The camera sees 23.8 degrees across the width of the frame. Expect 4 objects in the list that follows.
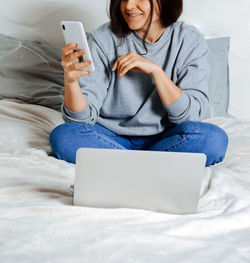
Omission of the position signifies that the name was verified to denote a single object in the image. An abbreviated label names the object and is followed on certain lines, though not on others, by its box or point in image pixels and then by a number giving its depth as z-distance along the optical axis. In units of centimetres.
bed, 142
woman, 217
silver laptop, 155
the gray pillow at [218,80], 295
